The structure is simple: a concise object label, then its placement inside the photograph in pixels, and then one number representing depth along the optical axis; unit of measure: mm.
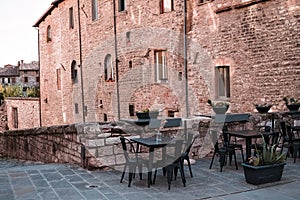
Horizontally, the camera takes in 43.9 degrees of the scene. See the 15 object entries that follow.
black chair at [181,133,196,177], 5226
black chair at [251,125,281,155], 6081
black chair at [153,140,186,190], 5014
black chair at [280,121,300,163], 6621
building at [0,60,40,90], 51406
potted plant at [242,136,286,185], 5086
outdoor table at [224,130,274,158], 5932
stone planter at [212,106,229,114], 7312
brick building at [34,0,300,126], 10297
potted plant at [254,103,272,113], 8289
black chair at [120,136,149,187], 5158
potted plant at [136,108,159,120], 6891
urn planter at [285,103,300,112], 8500
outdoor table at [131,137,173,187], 5086
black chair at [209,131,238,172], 5938
